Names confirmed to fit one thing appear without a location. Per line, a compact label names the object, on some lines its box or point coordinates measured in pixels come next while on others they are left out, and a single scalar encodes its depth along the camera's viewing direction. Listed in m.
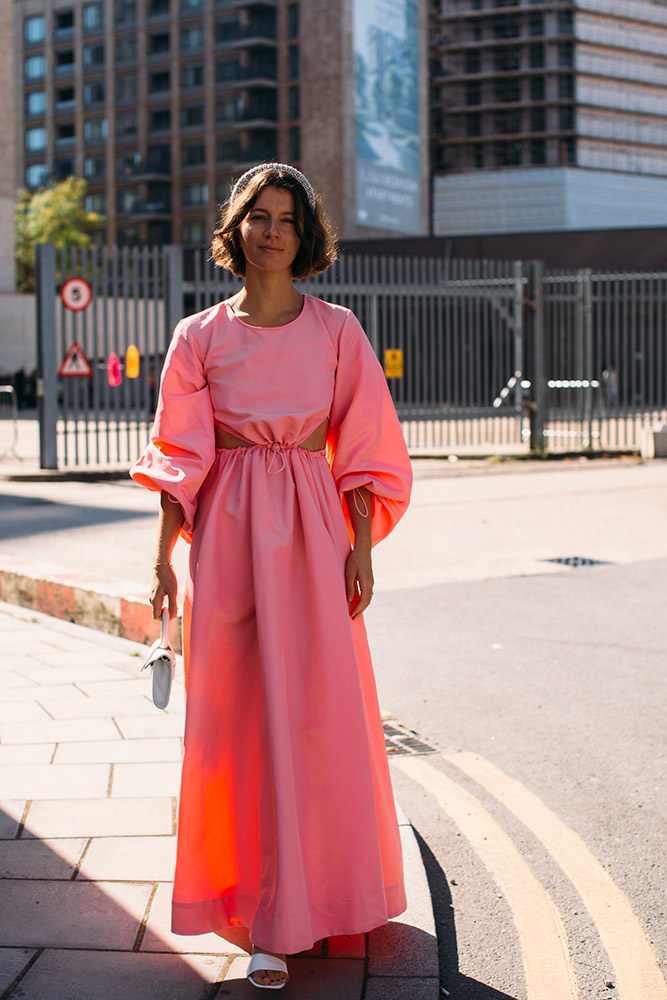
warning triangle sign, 15.38
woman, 2.69
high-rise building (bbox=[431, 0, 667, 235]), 83.50
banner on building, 70.94
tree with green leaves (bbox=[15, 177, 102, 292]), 74.69
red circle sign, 15.55
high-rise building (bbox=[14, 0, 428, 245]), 71.00
